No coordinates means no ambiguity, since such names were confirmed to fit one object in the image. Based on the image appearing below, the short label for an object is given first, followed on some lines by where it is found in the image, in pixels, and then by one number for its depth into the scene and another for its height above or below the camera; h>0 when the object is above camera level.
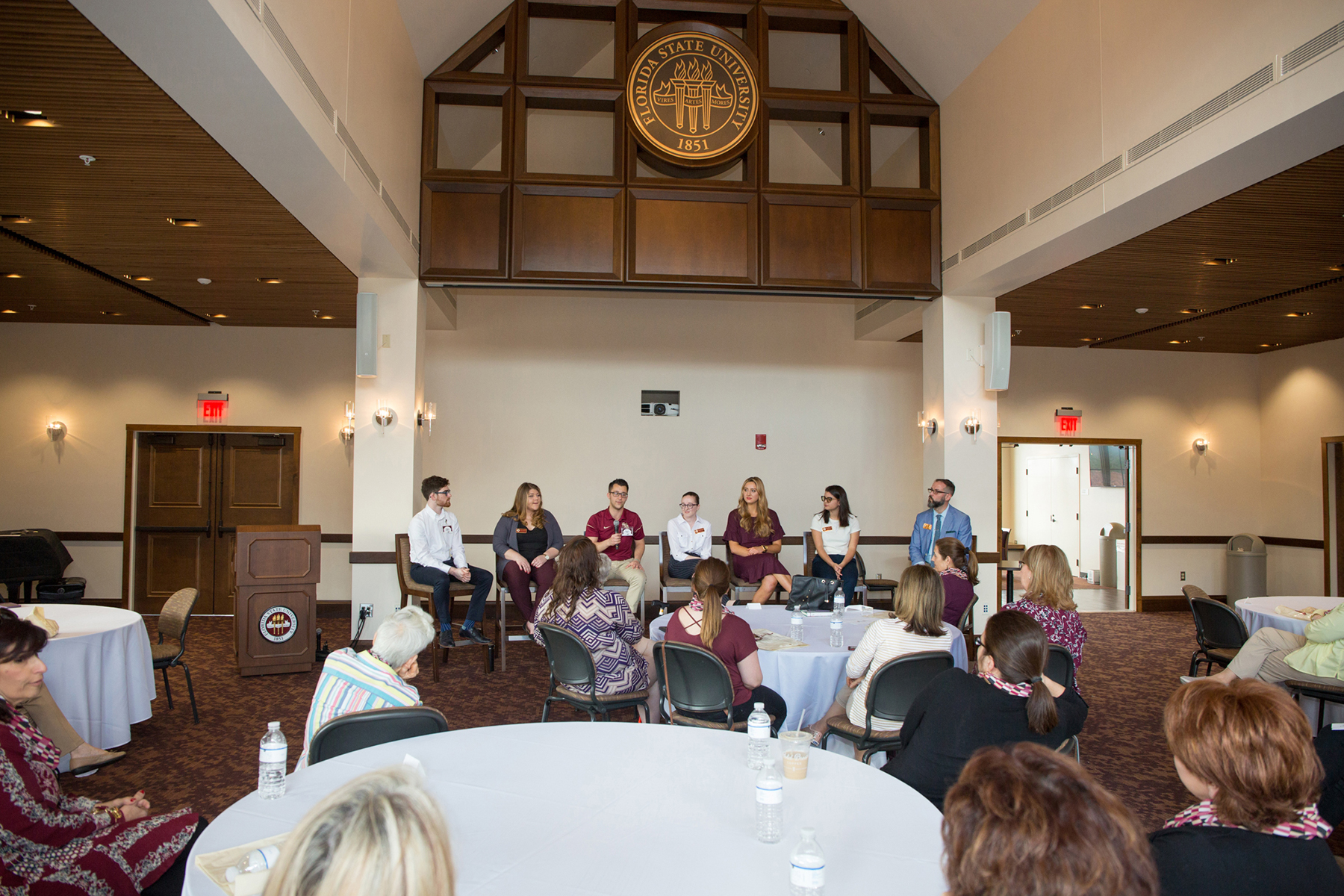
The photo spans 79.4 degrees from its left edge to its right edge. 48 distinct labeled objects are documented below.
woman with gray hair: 2.69 -0.70
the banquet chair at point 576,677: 4.18 -1.08
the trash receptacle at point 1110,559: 12.19 -1.29
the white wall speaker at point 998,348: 7.65 +1.20
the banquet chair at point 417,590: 6.73 -1.01
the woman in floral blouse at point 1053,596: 4.44 -0.68
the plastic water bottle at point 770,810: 1.92 -0.81
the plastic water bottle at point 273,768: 2.14 -0.80
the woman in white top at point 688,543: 7.99 -0.70
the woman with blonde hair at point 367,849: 1.00 -0.48
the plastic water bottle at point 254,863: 1.67 -0.83
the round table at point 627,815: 1.75 -0.87
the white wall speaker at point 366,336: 7.11 +1.19
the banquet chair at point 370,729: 2.48 -0.81
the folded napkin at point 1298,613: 5.26 -0.91
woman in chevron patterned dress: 4.28 -0.80
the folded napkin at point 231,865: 1.64 -0.86
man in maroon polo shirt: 7.58 -0.62
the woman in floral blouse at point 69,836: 2.03 -1.00
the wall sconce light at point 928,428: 8.01 +0.46
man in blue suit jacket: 7.14 -0.43
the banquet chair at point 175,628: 5.21 -1.06
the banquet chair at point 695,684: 3.72 -1.00
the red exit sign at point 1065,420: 10.71 +0.72
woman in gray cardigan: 7.09 -0.68
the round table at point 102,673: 4.54 -1.19
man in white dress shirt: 6.78 -0.75
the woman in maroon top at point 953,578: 5.01 -0.65
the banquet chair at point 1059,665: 3.91 -0.92
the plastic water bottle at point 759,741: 2.37 -0.80
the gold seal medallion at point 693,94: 7.56 +3.57
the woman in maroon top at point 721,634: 3.84 -0.78
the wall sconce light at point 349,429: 9.55 +0.49
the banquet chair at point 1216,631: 5.52 -1.08
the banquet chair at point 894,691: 3.59 -0.98
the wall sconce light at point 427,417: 7.71 +0.52
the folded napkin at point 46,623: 4.46 -0.86
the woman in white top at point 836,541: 7.47 -0.63
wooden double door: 9.68 -0.40
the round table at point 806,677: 4.20 -1.06
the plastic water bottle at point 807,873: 1.61 -0.80
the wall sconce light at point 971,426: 7.82 +0.46
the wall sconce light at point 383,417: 7.27 +0.48
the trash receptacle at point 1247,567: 10.55 -1.19
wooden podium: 6.46 -1.03
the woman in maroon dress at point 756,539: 7.77 -0.65
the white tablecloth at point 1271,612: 5.28 -0.94
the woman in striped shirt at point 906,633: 3.76 -0.75
